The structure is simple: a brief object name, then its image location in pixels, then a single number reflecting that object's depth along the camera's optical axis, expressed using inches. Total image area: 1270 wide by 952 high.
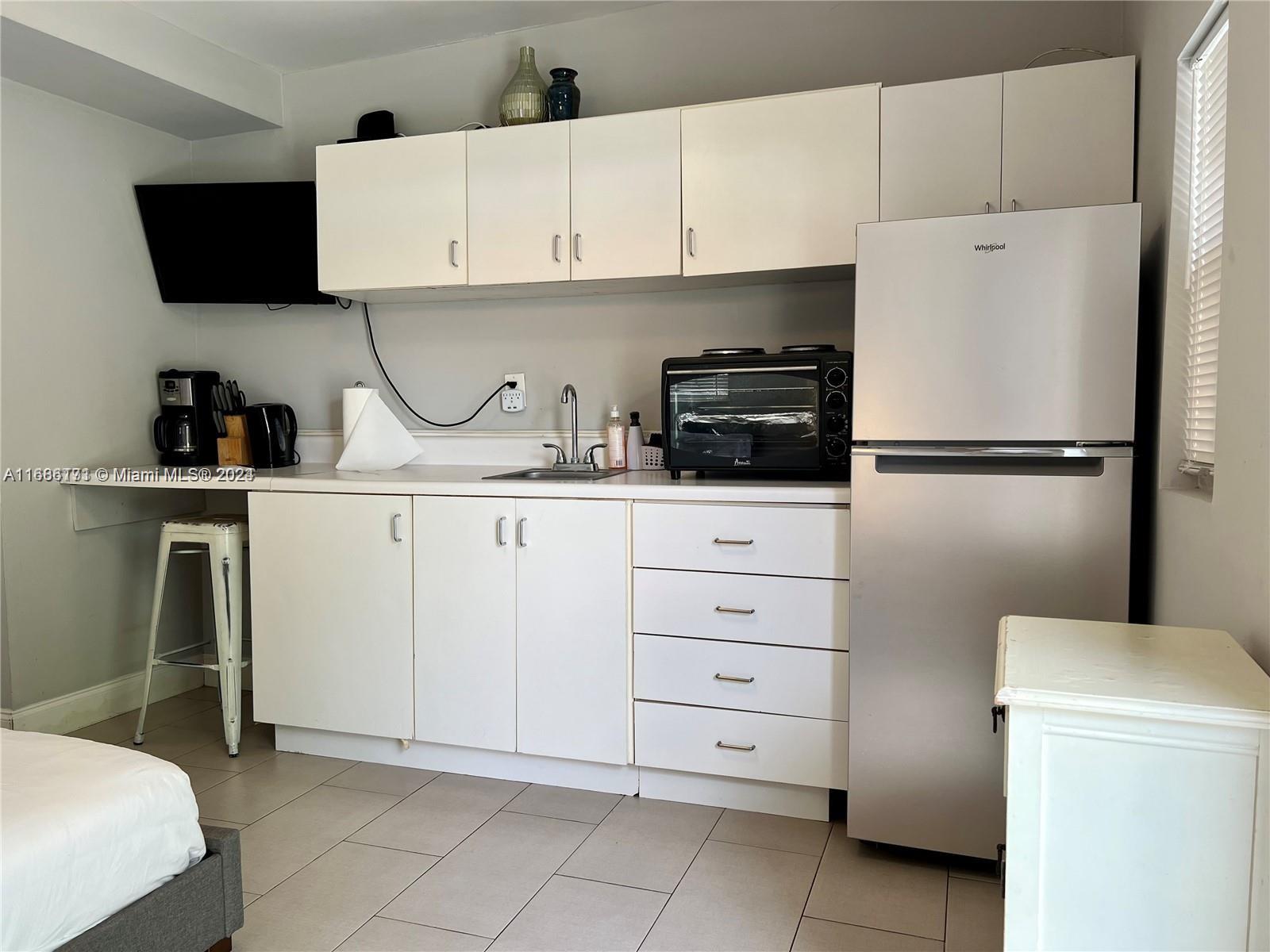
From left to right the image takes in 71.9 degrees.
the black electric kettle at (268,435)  134.6
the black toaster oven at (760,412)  95.8
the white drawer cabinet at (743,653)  91.4
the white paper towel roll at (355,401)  127.9
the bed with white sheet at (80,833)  52.9
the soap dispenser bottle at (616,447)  119.8
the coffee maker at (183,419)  137.3
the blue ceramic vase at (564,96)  114.5
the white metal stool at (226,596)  114.7
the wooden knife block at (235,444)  134.8
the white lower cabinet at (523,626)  99.9
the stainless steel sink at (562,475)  109.2
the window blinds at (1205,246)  65.5
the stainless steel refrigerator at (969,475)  78.0
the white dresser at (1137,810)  41.8
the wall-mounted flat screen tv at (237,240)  132.3
